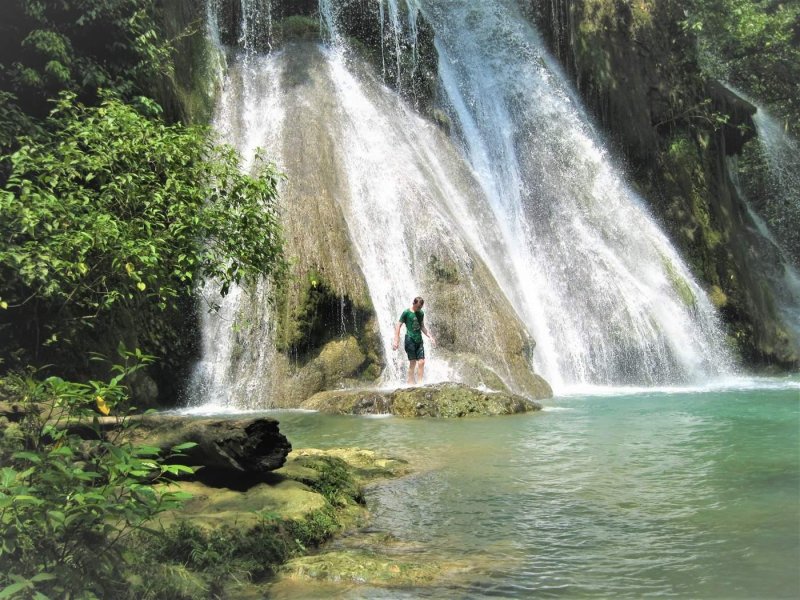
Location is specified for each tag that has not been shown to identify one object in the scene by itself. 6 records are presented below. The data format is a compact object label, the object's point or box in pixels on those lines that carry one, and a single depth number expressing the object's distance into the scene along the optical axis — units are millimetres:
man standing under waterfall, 14273
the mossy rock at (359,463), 7121
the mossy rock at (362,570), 4746
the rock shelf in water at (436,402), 12500
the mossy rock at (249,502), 5316
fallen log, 6082
